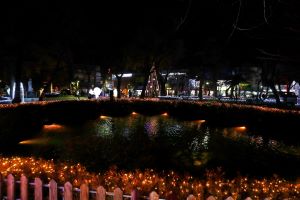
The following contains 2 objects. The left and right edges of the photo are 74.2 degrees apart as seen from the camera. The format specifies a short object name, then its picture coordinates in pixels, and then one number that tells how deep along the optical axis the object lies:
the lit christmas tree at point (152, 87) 23.88
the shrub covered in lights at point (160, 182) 2.97
